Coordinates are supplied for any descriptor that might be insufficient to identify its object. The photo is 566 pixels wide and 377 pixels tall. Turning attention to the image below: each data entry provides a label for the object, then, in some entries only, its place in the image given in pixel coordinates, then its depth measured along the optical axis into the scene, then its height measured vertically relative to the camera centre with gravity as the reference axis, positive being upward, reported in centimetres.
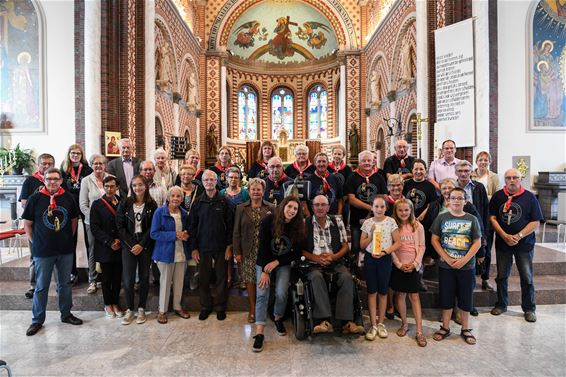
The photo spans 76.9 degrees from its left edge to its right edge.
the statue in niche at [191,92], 1672 +452
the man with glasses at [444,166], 492 +28
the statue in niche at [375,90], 1738 +476
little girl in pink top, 379 -76
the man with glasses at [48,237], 401 -55
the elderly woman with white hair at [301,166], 471 +28
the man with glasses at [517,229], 423 -53
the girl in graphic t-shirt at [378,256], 376 -75
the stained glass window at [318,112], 2289 +488
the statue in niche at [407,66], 1261 +432
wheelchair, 368 -117
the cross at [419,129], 887 +145
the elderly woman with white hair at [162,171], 493 +24
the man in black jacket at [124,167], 515 +32
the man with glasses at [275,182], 453 +6
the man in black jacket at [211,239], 425 -62
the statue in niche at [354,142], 1911 +239
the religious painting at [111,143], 775 +99
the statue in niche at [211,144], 1866 +228
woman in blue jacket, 421 -71
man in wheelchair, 365 -88
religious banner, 778 +231
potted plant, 773 +68
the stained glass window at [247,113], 2269 +480
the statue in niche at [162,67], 1195 +411
